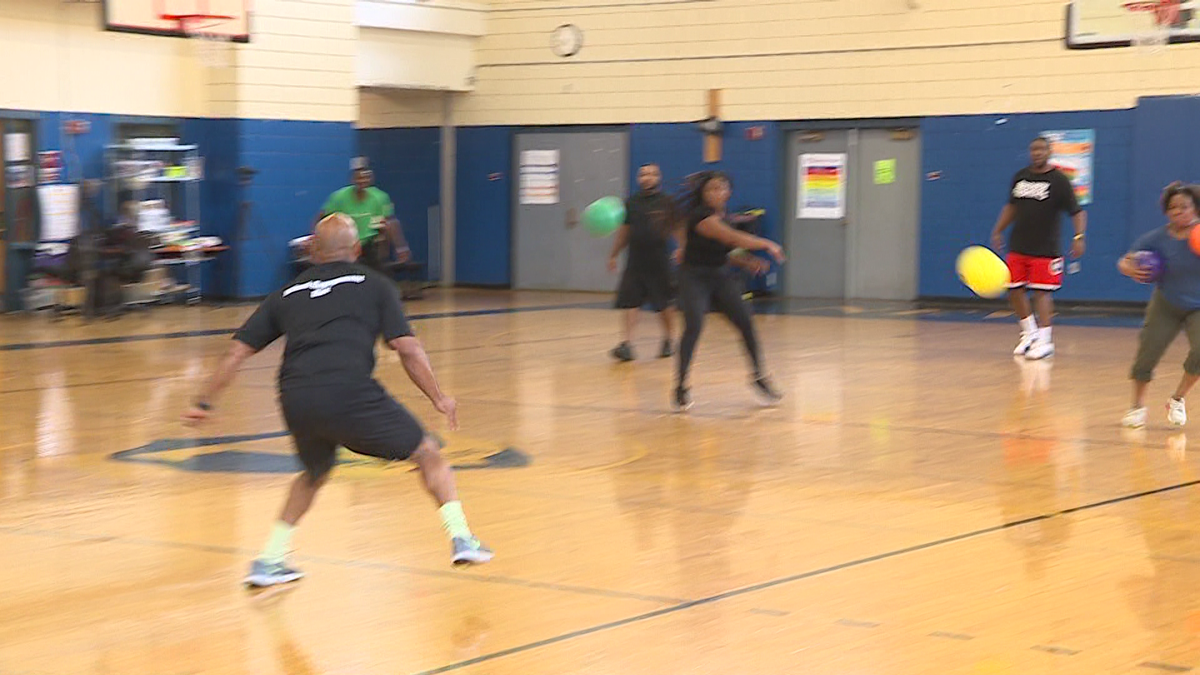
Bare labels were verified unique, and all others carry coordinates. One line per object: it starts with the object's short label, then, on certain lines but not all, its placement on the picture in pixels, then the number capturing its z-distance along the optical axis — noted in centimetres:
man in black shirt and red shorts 1620
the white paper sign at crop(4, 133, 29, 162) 2058
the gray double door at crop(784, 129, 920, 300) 2419
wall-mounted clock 2638
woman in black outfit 1221
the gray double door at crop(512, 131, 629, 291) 2652
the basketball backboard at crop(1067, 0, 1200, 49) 2011
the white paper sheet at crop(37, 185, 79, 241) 2069
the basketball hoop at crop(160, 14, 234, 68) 2156
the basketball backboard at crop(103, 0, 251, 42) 2128
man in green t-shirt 1780
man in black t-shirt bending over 666
